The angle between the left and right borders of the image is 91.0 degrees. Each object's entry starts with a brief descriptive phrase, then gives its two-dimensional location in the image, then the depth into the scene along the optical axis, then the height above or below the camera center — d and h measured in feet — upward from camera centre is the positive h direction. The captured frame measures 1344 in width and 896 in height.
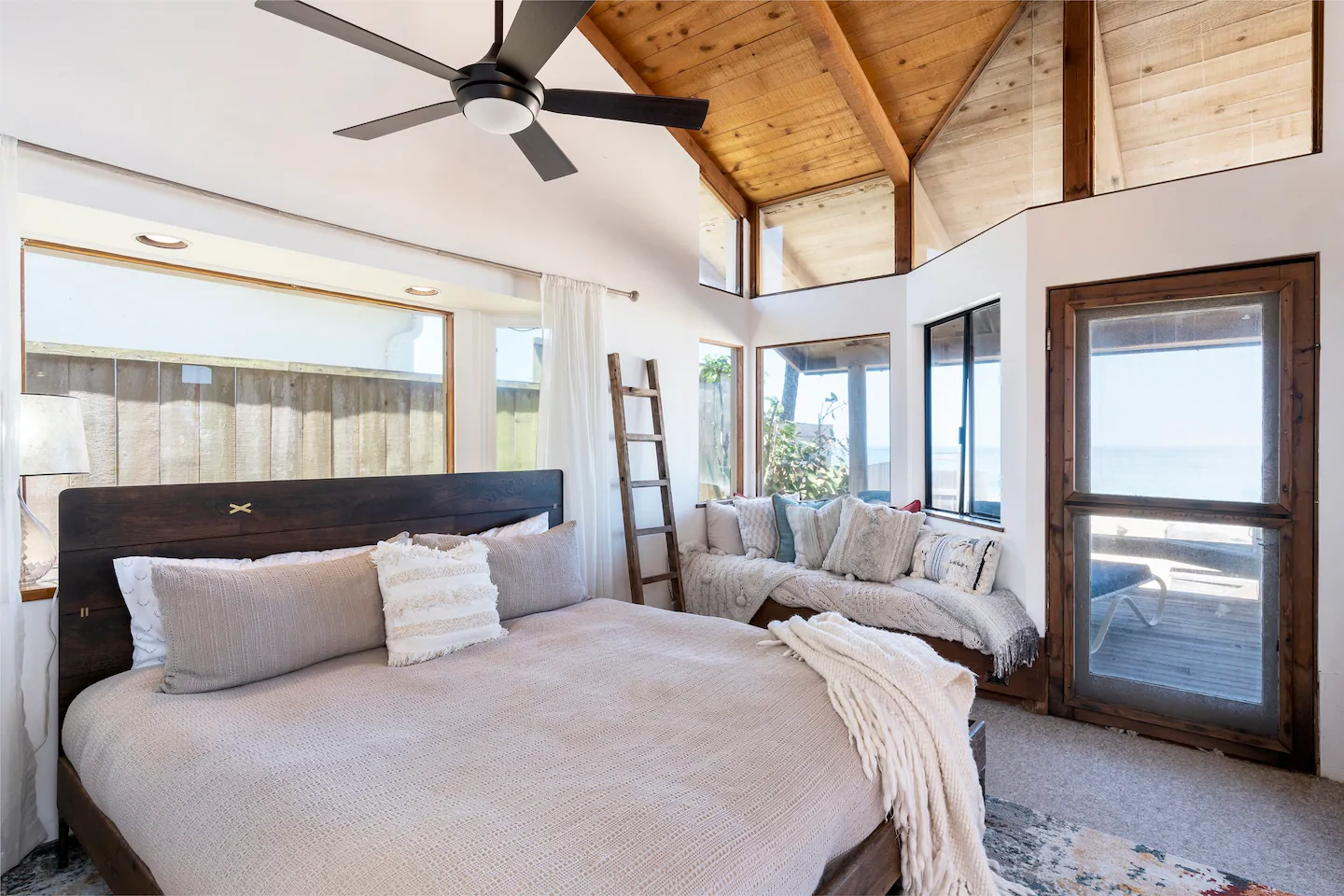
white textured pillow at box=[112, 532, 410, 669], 6.54 -1.65
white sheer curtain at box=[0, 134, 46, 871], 5.90 -0.94
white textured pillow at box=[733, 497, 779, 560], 13.42 -1.74
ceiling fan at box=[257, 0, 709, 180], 4.97 +3.21
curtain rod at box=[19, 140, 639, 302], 6.35 +2.78
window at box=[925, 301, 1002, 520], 11.39 +0.55
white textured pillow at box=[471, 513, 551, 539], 9.55 -1.26
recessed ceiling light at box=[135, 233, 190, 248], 7.36 +2.32
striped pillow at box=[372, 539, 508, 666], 7.00 -1.75
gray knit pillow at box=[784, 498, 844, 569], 12.59 -1.72
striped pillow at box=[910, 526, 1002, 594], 10.50 -1.95
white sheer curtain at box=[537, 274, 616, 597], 10.95 +0.55
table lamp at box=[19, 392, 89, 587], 6.07 +0.02
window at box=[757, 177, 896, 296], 14.69 +4.81
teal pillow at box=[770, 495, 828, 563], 13.12 -1.76
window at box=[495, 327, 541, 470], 11.34 +0.89
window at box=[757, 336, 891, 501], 14.42 +0.58
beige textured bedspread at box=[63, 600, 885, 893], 3.59 -2.24
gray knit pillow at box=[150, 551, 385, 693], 5.96 -1.69
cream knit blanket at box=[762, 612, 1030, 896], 5.31 -2.59
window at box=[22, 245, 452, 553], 7.34 +0.91
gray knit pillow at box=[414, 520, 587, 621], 8.44 -1.68
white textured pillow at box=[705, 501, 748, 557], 13.82 -1.81
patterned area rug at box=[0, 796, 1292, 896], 6.08 -4.14
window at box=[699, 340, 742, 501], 15.40 +0.57
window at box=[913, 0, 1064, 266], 10.29 +5.24
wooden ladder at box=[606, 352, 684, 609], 12.04 -0.76
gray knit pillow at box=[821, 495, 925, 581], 11.60 -1.78
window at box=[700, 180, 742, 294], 15.43 +4.80
